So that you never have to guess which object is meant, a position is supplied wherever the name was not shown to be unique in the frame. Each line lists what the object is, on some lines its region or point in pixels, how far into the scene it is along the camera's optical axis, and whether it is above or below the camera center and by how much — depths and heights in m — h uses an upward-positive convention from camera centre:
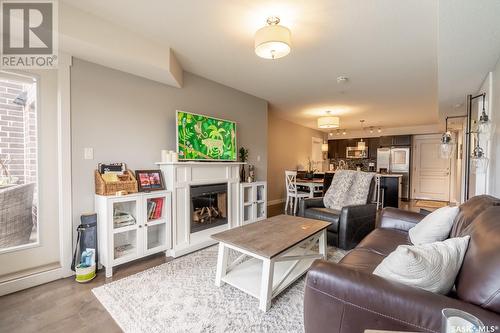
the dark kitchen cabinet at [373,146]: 7.94 +0.58
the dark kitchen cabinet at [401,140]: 7.47 +0.75
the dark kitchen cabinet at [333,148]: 8.83 +0.56
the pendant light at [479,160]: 2.34 +0.03
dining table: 5.23 -0.51
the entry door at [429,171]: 7.24 -0.25
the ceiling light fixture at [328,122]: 5.29 +0.94
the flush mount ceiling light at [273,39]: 1.92 +1.04
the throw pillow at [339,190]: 3.44 -0.43
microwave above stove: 8.03 +0.37
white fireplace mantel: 2.79 -0.40
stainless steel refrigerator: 7.49 -0.01
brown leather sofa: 0.87 -0.56
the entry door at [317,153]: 8.13 +0.33
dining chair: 5.20 -0.66
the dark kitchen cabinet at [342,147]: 8.62 +0.58
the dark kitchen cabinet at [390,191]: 5.92 -0.73
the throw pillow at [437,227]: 1.68 -0.48
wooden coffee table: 1.73 -0.79
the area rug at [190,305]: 1.57 -1.12
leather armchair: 2.89 -0.77
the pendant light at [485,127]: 2.24 +0.37
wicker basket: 2.33 -0.26
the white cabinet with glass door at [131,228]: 2.25 -0.72
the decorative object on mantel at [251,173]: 4.06 -0.21
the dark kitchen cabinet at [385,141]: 7.74 +0.74
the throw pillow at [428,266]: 1.00 -0.46
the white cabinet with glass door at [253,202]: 3.75 -0.70
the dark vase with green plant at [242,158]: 4.07 +0.07
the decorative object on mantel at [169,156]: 2.85 +0.07
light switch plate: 2.38 +0.08
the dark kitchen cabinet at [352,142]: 8.41 +0.75
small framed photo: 2.68 -0.23
